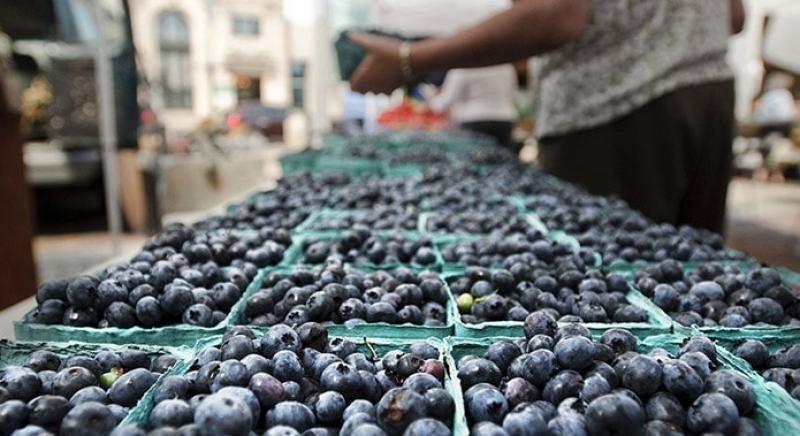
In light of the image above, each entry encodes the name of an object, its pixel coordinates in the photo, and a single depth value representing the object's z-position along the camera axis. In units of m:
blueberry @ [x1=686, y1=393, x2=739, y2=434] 0.21
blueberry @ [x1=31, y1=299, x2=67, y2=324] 0.32
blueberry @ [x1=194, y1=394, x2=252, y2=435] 0.19
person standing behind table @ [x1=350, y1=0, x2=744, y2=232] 0.57
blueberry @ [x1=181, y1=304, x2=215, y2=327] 0.31
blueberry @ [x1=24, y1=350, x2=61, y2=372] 0.26
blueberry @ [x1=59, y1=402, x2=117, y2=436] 0.20
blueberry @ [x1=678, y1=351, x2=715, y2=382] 0.24
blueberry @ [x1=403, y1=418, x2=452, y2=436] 0.20
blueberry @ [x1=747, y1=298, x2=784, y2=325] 0.31
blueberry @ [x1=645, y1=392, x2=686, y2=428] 0.21
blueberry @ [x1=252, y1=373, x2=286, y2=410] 0.22
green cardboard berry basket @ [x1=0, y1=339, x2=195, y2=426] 0.27
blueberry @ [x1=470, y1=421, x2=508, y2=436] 0.20
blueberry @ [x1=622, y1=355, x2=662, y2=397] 0.22
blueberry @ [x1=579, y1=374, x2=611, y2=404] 0.22
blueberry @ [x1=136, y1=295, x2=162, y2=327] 0.31
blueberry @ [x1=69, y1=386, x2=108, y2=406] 0.22
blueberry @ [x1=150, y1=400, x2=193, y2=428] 0.20
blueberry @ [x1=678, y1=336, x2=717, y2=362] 0.26
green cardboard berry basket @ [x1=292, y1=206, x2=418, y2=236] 0.51
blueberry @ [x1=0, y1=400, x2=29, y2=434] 0.21
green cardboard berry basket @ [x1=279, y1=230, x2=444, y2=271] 0.41
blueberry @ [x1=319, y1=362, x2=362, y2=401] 0.23
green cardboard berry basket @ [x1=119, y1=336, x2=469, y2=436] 0.21
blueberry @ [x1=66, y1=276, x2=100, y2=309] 0.32
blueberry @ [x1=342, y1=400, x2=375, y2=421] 0.22
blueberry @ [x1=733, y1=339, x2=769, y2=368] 0.27
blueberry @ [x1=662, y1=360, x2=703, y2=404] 0.22
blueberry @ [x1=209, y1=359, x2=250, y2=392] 0.22
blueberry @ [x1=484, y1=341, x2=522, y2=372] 0.25
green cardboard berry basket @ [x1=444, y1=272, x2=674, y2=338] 0.30
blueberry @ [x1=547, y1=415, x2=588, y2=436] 0.20
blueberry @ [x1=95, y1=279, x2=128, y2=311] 0.32
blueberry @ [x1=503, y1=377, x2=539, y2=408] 0.22
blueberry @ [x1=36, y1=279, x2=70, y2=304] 0.33
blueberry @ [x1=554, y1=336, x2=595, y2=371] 0.24
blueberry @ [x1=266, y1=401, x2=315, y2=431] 0.21
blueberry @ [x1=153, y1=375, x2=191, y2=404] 0.22
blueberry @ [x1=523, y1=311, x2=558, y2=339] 0.27
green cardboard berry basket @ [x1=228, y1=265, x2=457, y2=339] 0.30
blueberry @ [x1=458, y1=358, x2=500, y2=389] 0.24
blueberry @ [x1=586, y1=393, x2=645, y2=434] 0.20
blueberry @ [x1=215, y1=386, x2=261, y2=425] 0.21
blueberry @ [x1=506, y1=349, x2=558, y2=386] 0.23
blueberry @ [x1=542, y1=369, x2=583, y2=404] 0.22
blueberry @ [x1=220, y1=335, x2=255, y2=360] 0.25
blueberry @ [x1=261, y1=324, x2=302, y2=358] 0.25
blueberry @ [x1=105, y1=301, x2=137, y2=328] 0.31
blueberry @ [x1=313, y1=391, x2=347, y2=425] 0.22
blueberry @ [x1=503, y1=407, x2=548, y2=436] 0.20
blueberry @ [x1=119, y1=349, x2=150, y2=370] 0.26
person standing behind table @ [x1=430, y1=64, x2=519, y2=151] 4.27
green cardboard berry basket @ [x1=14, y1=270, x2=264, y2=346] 0.31
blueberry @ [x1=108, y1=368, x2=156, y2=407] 0.23
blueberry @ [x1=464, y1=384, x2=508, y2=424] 0.22
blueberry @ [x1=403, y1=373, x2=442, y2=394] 0.23
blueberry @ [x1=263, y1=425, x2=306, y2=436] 0.20
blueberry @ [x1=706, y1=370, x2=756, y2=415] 0.22
